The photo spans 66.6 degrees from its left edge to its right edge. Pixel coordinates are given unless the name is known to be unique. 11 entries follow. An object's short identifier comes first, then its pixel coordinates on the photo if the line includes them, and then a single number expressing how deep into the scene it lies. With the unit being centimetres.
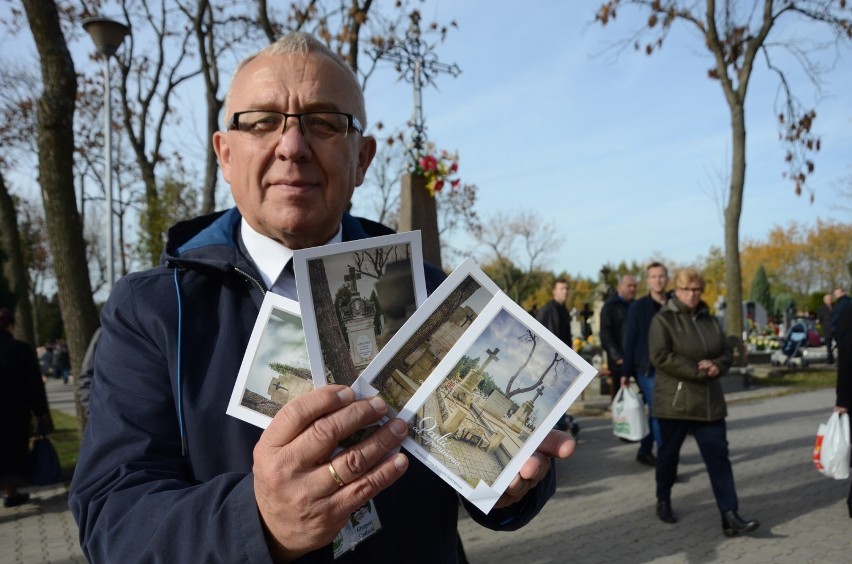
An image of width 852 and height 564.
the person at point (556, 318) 789
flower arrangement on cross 688
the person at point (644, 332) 725
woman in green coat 545
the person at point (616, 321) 849
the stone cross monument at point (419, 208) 680
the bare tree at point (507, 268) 4059
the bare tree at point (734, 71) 1556
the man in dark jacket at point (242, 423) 98
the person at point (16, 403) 684
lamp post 970
